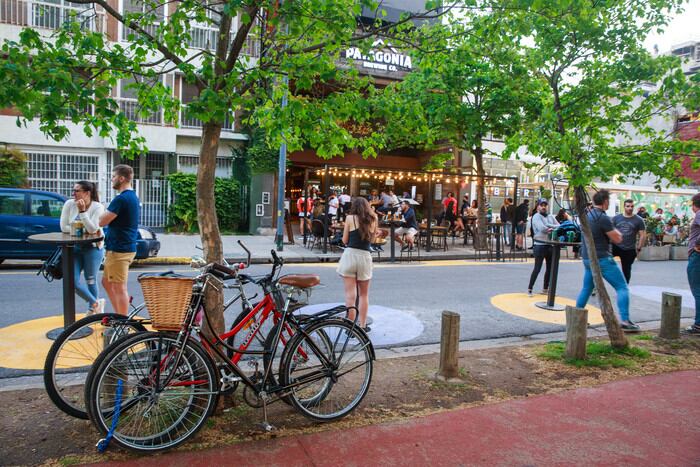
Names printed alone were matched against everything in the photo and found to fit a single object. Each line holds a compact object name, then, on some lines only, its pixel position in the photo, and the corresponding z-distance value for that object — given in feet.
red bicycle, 10.37
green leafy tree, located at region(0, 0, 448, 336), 12.08
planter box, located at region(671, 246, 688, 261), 59.88
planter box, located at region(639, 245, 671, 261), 58.08
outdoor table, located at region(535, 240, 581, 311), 25.79
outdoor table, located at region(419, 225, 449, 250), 54.75
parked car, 34.71
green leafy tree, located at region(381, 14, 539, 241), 53.11
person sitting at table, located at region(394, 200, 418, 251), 48.57
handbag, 19.99
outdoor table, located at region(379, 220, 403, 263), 44.54
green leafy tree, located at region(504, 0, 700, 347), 17.44
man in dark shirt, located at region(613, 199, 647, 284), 30.73
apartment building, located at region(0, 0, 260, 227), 59.47
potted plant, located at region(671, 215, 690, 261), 59.98
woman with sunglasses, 19.49
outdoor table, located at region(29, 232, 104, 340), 17.35
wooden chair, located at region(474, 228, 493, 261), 55.01
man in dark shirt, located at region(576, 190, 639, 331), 22.43
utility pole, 49.08
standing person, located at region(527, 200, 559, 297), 30.40
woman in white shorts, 20.11
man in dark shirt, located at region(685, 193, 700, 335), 22.38
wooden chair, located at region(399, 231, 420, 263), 48.09
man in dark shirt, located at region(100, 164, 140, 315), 17.61
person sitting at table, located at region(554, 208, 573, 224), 41.89
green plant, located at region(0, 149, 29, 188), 51.80
